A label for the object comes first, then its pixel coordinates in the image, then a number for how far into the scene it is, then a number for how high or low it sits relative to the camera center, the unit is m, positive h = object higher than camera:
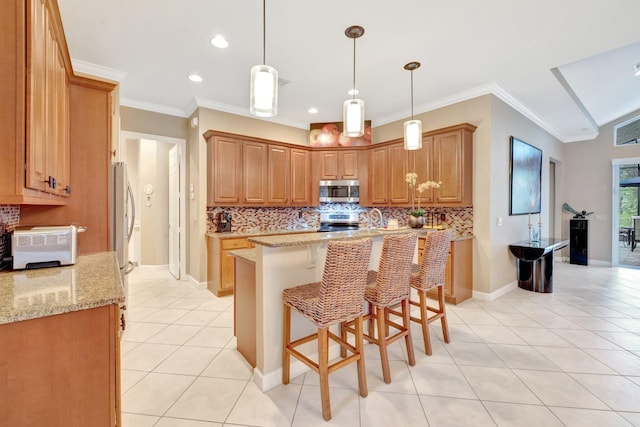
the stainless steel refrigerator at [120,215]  2.59 -0.03
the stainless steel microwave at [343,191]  5.11 +0.38
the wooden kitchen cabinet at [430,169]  3.78 +0.65
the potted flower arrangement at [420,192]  3.51 +0.23
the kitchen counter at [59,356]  0.96 -0.53
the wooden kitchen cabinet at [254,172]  4.12 +0.64
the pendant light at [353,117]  2.43 +0.83
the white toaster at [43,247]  1.61 -0.21
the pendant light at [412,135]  2.98 +0.82
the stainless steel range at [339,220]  5.24 -0.16
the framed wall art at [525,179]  4.11 +0.53
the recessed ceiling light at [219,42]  2.65 +1.65
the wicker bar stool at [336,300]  1.71 -0.57
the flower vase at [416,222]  3.50 -0.13
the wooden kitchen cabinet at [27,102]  1.22 +0.52
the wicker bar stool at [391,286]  2.02 -0.56
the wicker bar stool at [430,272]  2.43 -0.54
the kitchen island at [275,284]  1.97 -0.54
